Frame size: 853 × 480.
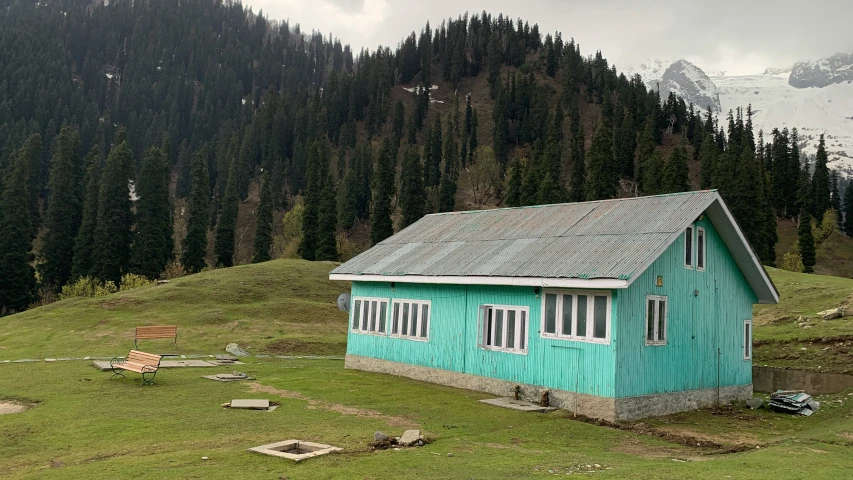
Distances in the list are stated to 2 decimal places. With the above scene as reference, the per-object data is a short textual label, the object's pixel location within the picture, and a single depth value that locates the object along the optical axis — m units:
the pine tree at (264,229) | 96.81
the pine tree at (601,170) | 102.56
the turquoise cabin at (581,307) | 20.48
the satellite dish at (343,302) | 31.09
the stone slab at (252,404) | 19.05
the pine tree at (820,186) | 118.05
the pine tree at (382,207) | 93.56
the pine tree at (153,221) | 79.00
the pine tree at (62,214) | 82.50
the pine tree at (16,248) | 73.94
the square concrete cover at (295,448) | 13.27
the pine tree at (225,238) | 95.06
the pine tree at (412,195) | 101.19
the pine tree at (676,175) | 90.62
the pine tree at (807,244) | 93.06
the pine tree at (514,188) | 101.31
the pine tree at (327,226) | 85.75
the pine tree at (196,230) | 87.69
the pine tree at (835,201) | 125.38
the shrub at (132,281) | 66.81
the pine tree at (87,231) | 78.81
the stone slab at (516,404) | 20.39
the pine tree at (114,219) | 77.44
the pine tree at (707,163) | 105.06
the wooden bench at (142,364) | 22.66
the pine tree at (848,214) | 121.62
